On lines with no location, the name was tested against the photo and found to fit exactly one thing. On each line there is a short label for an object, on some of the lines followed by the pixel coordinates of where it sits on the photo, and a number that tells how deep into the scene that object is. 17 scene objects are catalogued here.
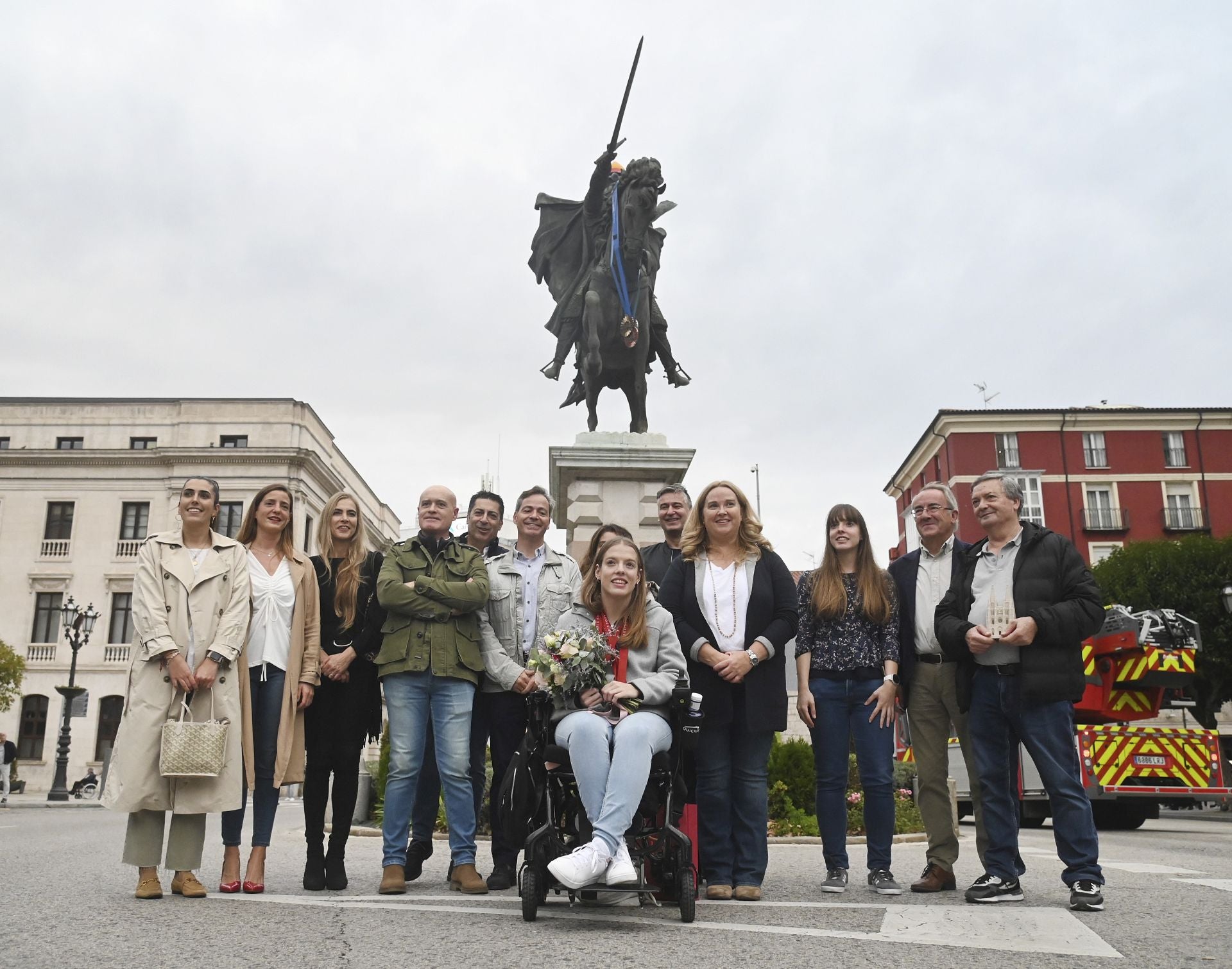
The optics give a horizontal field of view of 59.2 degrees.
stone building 43.00
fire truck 12.97
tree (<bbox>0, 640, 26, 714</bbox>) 33.09
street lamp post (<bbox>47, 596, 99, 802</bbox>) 28.19
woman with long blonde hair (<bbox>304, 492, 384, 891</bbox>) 5.26
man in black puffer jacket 4.70
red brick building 47.78
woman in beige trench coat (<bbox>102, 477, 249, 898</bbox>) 4.73
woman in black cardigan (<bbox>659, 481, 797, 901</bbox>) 4.98
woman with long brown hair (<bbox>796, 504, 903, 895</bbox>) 5.30
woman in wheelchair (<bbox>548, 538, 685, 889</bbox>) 4.02
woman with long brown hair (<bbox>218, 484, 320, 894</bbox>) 5.11
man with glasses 5.36
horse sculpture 10.66
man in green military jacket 5.20
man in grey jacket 5.36
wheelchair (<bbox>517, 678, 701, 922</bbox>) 4.13
